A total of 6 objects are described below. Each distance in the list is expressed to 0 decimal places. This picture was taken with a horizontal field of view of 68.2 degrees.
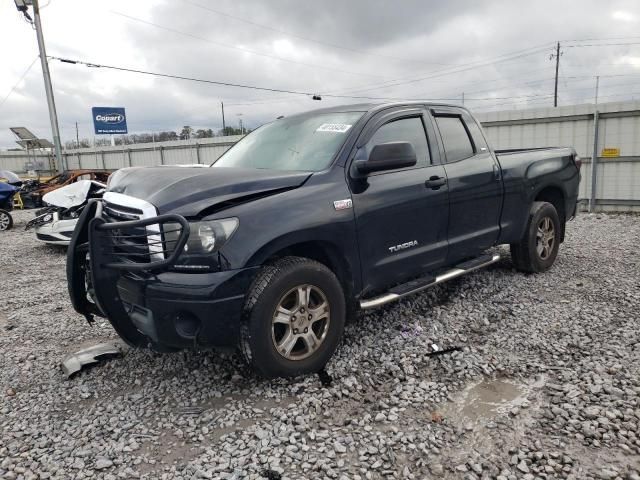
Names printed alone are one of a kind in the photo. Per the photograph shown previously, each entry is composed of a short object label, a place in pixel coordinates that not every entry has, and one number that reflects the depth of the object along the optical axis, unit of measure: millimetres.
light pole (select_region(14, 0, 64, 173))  18750
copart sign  30188
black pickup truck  2826
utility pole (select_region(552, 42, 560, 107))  42522
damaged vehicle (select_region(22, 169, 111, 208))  15367
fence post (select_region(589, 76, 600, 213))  10727
